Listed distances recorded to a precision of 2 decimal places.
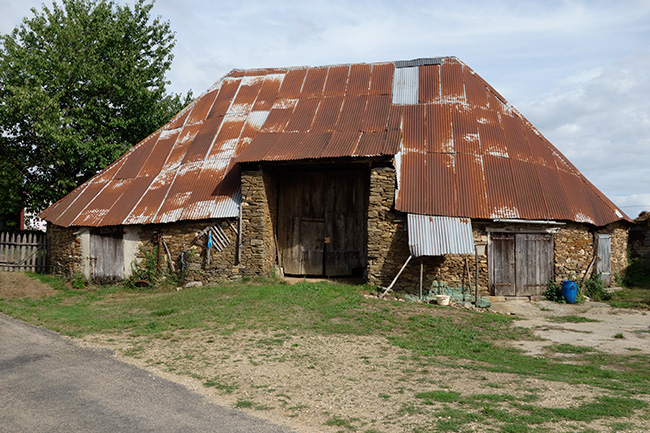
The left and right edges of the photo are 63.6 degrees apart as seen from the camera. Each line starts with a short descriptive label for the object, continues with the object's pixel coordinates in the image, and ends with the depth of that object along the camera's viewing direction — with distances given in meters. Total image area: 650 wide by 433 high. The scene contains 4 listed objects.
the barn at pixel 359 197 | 16.41
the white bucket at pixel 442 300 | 15.16
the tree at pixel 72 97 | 24.30
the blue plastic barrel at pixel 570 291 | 16.23
